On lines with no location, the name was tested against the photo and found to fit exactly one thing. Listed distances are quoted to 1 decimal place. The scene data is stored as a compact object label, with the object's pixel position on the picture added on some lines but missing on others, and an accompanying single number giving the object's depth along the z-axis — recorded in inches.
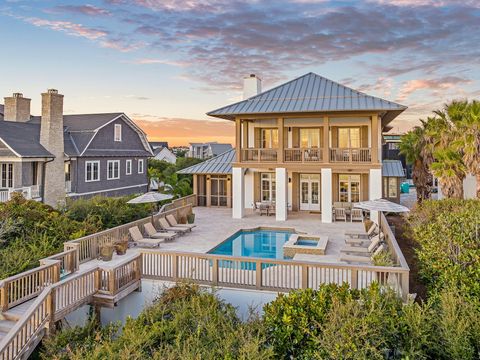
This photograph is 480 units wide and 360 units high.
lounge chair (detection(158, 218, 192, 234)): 660.6
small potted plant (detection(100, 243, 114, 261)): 487.0
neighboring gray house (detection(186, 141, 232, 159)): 3140.3
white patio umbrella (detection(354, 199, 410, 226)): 527.2
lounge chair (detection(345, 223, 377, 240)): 616.1
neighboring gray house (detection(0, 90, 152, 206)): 925.8
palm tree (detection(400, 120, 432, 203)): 940.6
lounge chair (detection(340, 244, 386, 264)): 455.6
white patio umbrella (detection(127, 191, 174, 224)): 611.8
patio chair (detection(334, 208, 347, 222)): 813.9
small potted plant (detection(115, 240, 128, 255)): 520.0
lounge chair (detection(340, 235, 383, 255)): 505.7
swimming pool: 599.2
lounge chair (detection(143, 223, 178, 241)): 612.1
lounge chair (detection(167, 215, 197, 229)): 690.4
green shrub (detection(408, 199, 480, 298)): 323.3
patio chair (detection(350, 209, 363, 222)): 821.9
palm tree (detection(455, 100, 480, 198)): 660.1
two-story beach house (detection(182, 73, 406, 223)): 778.8
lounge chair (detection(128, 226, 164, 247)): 568.4
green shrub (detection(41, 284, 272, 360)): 241.8
